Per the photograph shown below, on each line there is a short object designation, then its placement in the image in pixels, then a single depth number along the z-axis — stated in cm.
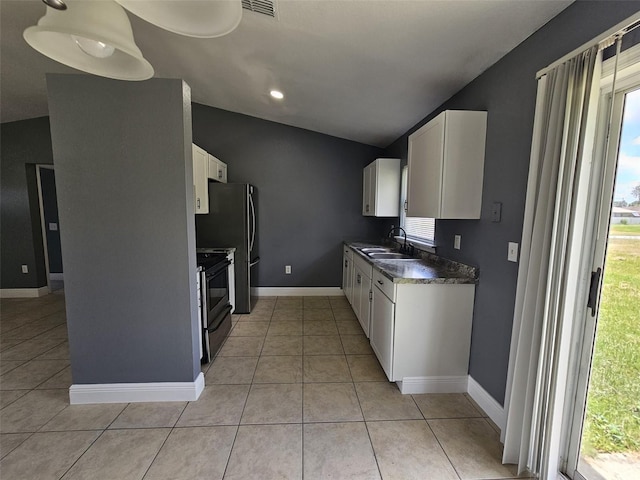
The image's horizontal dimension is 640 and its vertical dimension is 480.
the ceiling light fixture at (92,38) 89
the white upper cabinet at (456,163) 202
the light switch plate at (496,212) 187
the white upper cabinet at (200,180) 298
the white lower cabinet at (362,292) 285
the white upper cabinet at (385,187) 371
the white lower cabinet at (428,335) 210
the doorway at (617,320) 120
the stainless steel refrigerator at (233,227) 367
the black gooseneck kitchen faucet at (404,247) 343
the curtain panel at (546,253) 122
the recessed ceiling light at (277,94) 320
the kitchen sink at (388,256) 304
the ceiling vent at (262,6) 174
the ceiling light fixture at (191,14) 95
